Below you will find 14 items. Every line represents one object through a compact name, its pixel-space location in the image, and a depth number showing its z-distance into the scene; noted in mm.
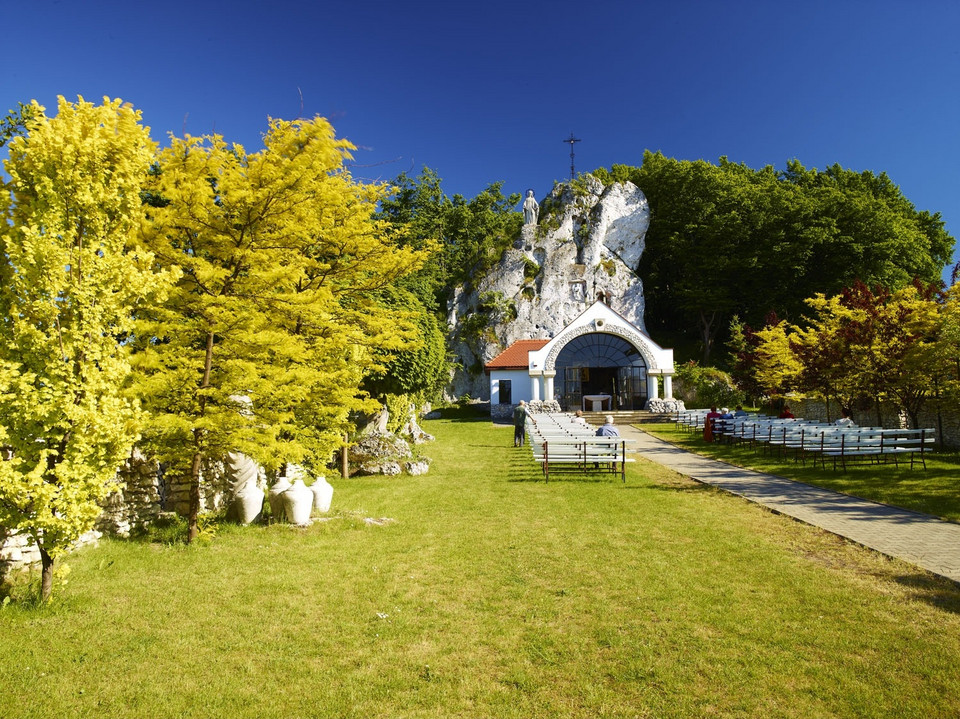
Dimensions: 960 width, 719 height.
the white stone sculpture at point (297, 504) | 8781
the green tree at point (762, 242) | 43500
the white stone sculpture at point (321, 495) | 9570
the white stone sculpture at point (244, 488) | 8891
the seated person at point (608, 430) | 15124
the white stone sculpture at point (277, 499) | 8945
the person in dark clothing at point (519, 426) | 19375
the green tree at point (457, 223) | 47812
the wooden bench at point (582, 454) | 12829
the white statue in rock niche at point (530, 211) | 48500
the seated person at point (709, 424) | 20016
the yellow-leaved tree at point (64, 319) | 5102
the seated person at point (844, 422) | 16312
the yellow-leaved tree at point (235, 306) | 7340
